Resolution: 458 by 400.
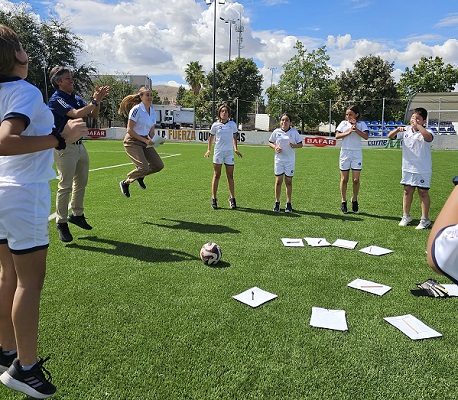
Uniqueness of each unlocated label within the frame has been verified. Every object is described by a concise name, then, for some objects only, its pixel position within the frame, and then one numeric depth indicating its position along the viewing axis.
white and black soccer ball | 4.57
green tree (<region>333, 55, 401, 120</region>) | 46.19
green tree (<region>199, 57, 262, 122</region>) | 54.06
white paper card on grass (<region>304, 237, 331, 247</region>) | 5.46
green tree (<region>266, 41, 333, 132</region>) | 46.50
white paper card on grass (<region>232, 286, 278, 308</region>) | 3.59
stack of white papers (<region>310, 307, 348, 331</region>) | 3.18
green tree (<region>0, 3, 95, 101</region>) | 43.84
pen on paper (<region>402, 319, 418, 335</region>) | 3.16
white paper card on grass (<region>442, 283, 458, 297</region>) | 3.86
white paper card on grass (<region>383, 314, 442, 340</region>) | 3.08
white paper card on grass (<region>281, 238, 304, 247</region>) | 5.43
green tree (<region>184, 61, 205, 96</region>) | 68.75
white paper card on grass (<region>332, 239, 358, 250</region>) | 5.40
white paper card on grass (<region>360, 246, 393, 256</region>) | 5.14
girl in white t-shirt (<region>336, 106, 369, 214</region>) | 7.34
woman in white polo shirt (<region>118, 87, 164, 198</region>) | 6.66
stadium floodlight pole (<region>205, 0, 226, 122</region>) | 32.58
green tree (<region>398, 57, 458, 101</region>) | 43.75
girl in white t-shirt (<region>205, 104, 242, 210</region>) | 7.75
